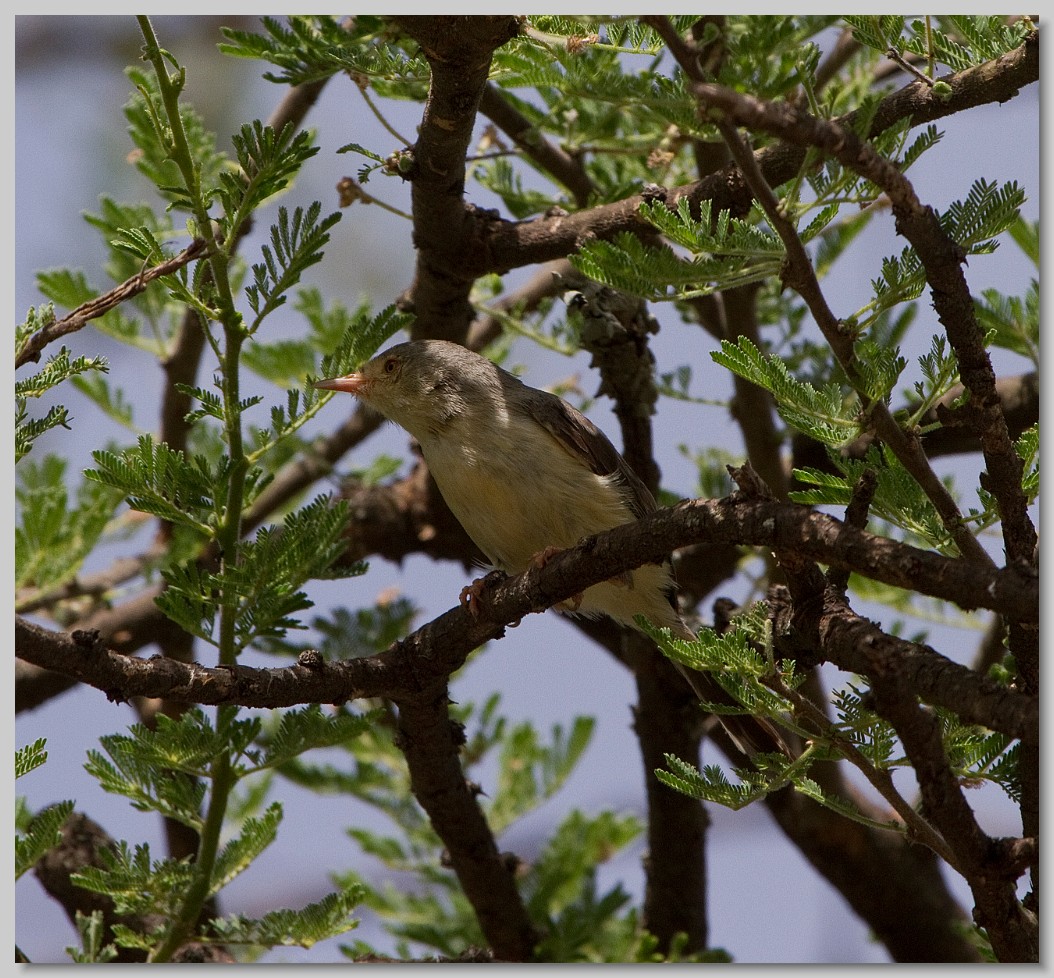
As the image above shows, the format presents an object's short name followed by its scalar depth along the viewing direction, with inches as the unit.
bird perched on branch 323.0
